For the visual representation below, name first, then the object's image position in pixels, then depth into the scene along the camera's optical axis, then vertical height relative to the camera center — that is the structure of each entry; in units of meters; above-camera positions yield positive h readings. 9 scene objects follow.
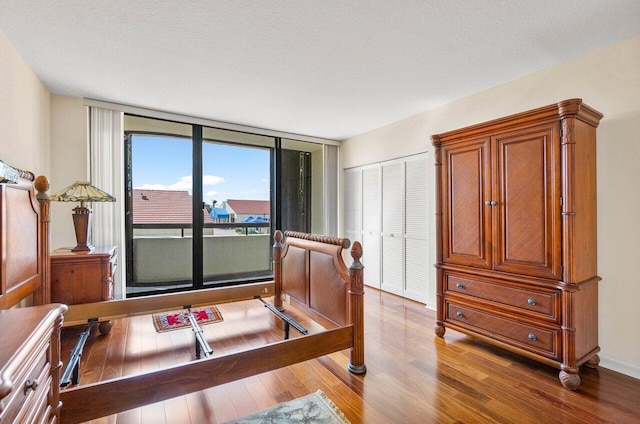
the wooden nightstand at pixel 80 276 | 2.54 -0.53
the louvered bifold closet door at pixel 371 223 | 4.59 -0.17
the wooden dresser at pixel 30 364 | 0.84 -0.48
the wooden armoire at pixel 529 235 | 2.03 -0.18
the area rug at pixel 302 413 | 1.69 -1.14
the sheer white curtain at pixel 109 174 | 3.38 +0.45
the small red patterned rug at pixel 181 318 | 3.05 -1.11
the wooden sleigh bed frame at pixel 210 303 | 1.51 -0.79
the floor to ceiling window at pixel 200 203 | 3.94 +0.14
